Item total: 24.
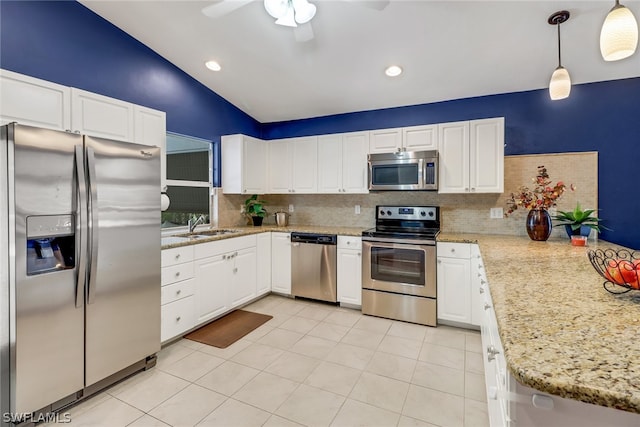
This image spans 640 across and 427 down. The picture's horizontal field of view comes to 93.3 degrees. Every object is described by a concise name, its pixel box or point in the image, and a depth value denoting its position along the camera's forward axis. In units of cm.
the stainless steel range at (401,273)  309
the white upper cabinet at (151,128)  273
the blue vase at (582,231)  257
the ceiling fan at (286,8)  199
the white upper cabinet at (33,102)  194
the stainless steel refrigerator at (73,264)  164
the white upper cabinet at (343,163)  374
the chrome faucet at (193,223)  345
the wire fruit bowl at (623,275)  108
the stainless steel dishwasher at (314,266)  360
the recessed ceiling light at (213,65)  329
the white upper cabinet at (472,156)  310
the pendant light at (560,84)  197
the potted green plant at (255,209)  420
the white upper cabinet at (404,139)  336
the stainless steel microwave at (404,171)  324
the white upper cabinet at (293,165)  405
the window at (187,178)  350
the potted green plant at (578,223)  251
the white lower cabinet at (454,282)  297
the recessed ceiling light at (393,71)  305
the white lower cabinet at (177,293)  259
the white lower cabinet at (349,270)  346
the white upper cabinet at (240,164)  395
